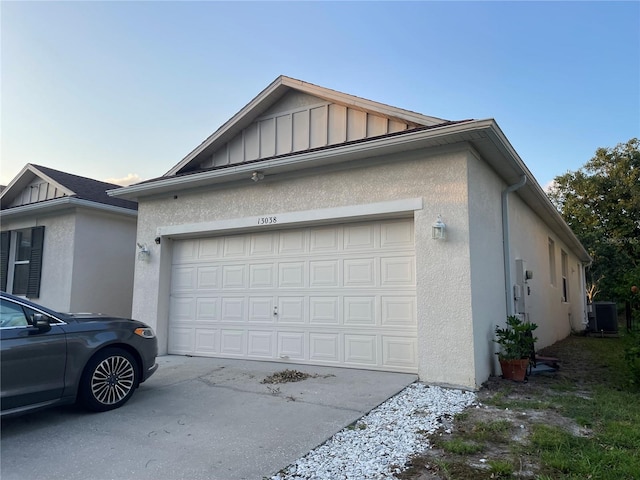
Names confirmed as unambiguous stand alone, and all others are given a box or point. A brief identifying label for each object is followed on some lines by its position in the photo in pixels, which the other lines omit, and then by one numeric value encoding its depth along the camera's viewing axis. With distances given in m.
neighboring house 10.23
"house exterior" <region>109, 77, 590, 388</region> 5.86
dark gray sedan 3.88
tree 23.06
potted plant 6.02
